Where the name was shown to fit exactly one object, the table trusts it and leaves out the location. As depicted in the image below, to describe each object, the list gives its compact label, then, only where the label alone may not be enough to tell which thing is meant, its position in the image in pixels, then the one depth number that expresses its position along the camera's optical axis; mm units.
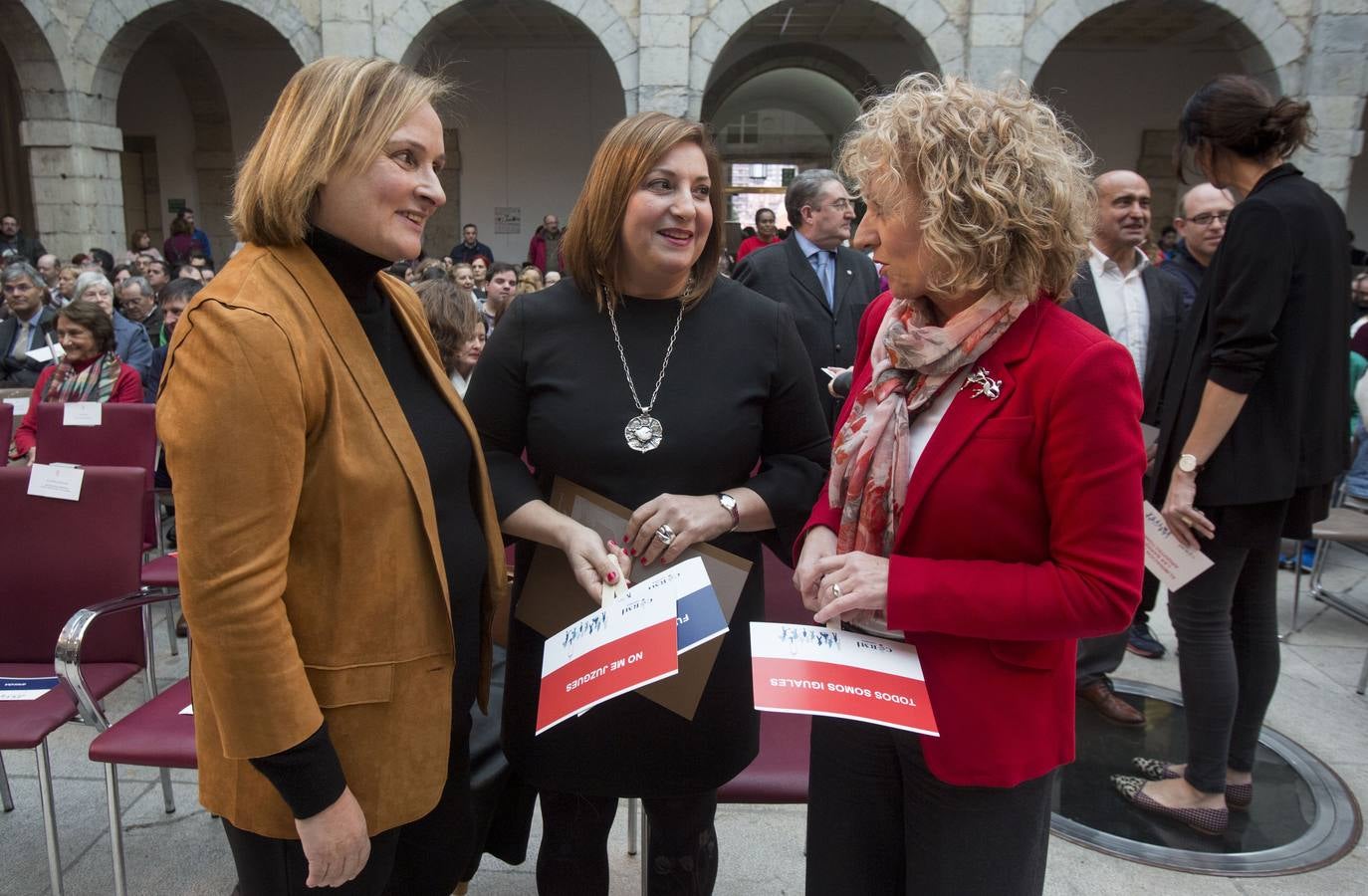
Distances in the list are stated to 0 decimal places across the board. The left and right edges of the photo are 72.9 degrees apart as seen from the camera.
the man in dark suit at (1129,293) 2904
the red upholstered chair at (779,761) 1902
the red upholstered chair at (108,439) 3609
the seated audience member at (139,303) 6156
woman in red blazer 1141
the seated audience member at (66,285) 7355
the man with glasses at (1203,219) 3303
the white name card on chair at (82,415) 3627
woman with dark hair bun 2135
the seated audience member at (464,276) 8616
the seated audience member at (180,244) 13133
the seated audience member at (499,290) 6207
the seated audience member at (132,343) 5277
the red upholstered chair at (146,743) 2010
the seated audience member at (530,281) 7223
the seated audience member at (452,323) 3400
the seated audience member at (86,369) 4281
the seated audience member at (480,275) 10570
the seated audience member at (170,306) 5172
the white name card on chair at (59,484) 2472
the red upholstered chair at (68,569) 2471
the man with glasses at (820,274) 4527
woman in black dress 1546
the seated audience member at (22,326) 5602
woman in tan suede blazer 1097
